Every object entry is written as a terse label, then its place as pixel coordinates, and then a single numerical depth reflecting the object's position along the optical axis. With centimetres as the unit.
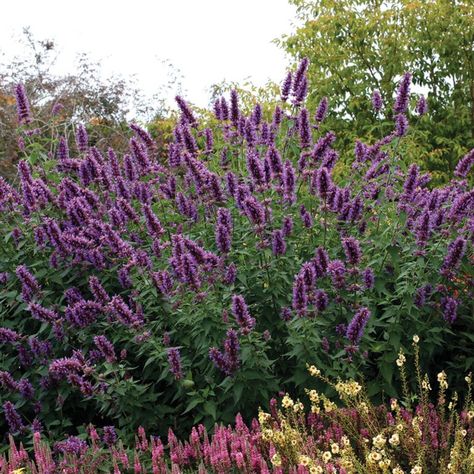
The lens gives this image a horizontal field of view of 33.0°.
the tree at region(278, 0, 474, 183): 1502
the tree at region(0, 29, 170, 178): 1561
